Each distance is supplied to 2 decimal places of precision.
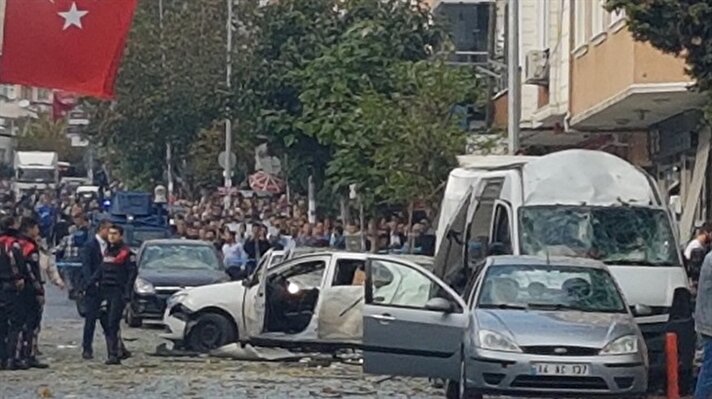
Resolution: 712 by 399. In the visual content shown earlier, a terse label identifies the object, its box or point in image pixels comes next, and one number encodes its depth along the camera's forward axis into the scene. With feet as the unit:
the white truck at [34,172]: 298.56
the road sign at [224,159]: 212.07
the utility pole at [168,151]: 205.36
